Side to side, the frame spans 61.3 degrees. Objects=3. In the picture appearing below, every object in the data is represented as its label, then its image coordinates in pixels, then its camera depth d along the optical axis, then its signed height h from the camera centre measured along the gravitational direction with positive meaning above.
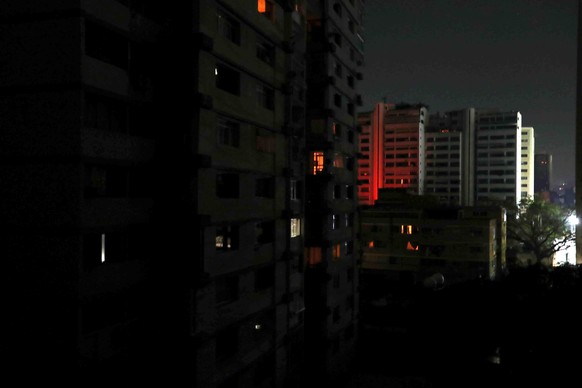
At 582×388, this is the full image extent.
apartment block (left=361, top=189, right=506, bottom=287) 56.00 -5.92
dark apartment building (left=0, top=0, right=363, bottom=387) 12.84 +0.09
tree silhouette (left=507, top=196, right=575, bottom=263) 76.31 -5.40
